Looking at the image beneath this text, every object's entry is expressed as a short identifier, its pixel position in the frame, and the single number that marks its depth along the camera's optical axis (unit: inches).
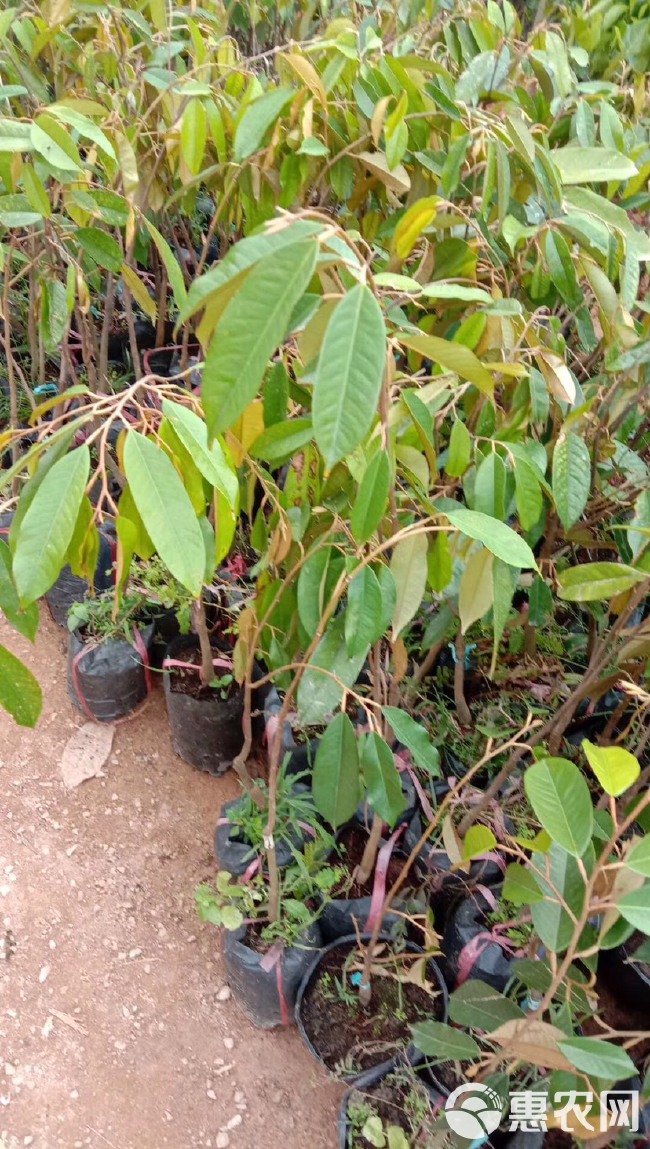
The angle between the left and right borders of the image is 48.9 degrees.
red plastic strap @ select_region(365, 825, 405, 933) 48.3
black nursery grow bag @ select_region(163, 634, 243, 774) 66.2
